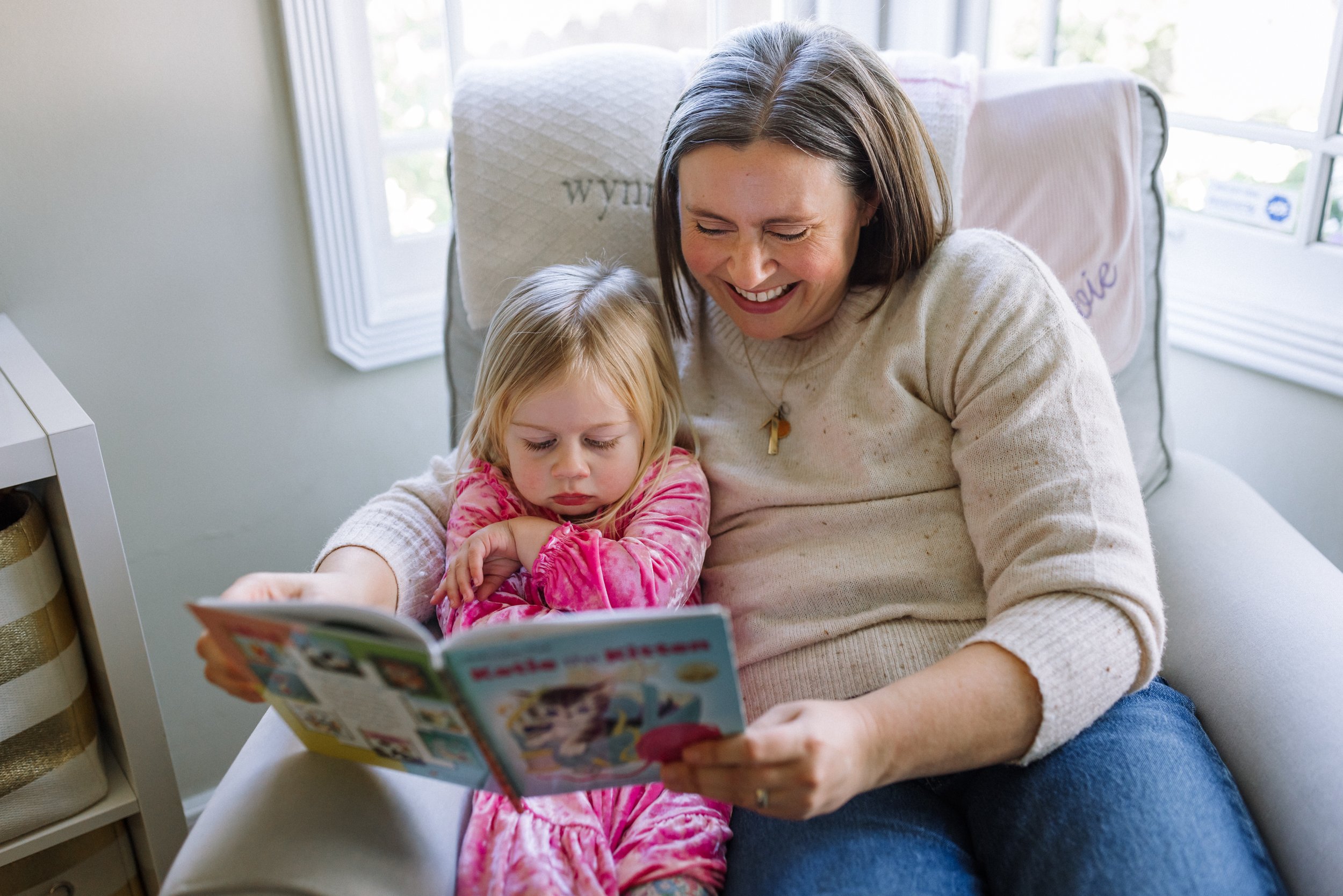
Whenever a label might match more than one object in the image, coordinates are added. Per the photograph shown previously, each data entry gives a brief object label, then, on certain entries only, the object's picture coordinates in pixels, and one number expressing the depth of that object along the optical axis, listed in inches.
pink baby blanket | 51.3
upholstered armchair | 33.0
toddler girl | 36.9
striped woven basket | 41.8
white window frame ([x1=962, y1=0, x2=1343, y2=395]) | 59.3
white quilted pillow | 51.0
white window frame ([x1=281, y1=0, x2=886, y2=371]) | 57.0
